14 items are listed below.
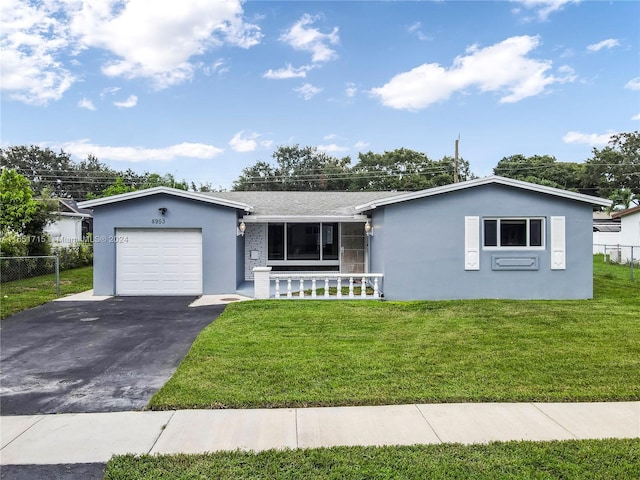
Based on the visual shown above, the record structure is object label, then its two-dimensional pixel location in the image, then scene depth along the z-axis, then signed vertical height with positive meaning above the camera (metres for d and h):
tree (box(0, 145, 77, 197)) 51.25 +9.97
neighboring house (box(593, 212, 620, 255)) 31.16 +1.03
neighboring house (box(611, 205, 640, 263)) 22.25 +0.76
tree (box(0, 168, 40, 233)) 16.52 +1.60
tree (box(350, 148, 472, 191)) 41.25 +7.86
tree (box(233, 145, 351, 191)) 47.16 +8.68
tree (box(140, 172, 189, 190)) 40.86 +6.83
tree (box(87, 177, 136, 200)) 29.21 +4.08
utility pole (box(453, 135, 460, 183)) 25.11 +5.15
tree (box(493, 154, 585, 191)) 43.12 +7.94
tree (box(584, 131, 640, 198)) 43.31 +7.70
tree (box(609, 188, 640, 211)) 39.43 +4.57
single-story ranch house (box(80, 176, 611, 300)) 10.96 +0.09
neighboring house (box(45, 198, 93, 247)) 25.24 +1.38
